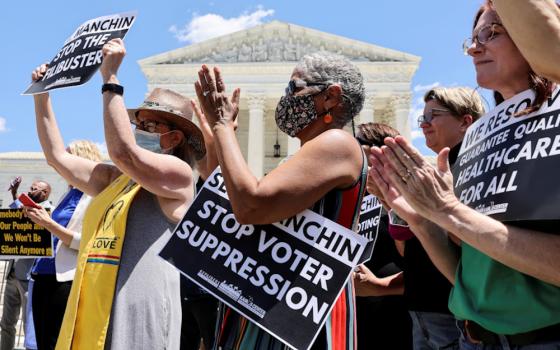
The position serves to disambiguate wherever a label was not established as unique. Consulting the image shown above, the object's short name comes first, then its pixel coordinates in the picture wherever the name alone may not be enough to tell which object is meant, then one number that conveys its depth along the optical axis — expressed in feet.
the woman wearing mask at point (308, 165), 5.24
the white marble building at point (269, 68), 117.08
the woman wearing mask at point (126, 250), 7.02
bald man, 20.67
